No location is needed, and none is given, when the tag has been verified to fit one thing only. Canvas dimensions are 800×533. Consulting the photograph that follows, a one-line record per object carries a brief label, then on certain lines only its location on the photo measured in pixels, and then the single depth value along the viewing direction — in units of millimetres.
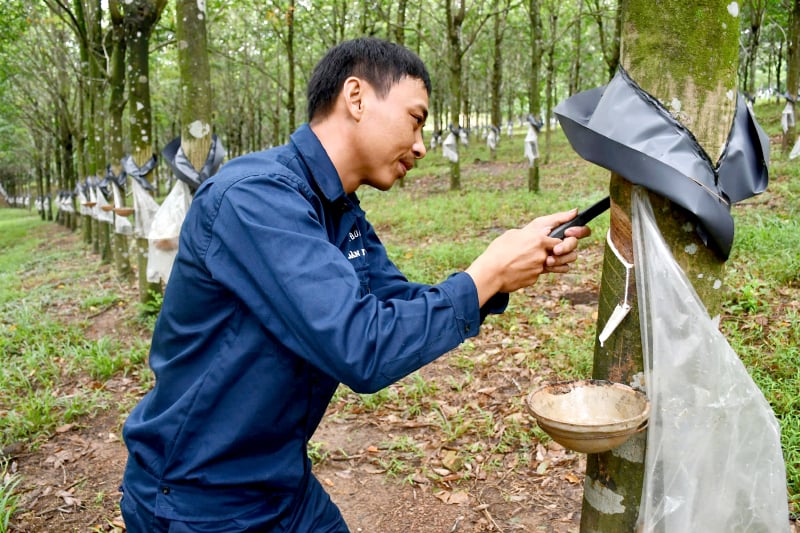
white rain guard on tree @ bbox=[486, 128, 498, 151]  18806
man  1304
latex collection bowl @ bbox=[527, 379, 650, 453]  1384
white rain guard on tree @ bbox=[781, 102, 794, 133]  11477
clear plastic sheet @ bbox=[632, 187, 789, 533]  1542
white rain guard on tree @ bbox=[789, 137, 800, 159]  10008
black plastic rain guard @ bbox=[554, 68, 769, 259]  1428
